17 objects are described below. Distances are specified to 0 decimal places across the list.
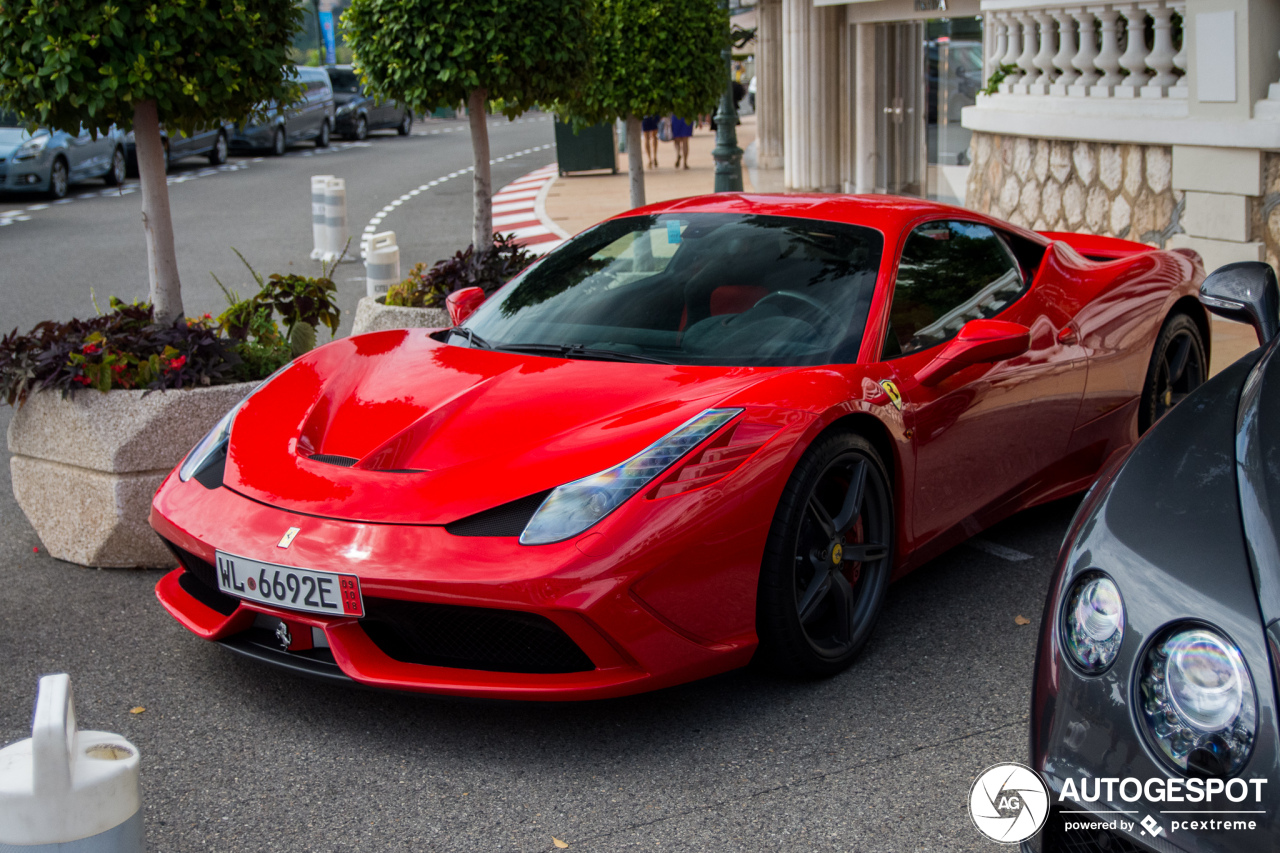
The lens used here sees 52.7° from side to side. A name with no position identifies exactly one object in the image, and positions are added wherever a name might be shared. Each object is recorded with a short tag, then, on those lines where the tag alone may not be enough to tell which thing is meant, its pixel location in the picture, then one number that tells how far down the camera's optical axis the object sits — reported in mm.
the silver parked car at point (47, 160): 17828
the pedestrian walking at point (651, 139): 22703
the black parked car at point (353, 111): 31641
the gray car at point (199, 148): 22594
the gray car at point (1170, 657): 1823
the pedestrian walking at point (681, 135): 22203
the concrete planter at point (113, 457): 4488
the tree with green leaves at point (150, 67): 4844
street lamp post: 13781
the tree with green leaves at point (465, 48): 6711
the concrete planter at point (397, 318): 6305
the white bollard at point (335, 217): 12602
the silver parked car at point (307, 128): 26828
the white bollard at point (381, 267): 8328
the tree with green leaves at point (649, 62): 10009
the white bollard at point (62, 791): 2045
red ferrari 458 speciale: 2990
